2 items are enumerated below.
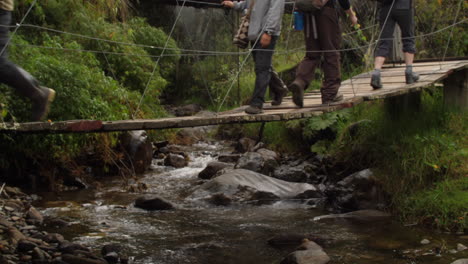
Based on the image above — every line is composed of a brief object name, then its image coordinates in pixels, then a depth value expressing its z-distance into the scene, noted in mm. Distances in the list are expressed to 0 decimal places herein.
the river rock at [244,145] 9812
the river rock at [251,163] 8047
